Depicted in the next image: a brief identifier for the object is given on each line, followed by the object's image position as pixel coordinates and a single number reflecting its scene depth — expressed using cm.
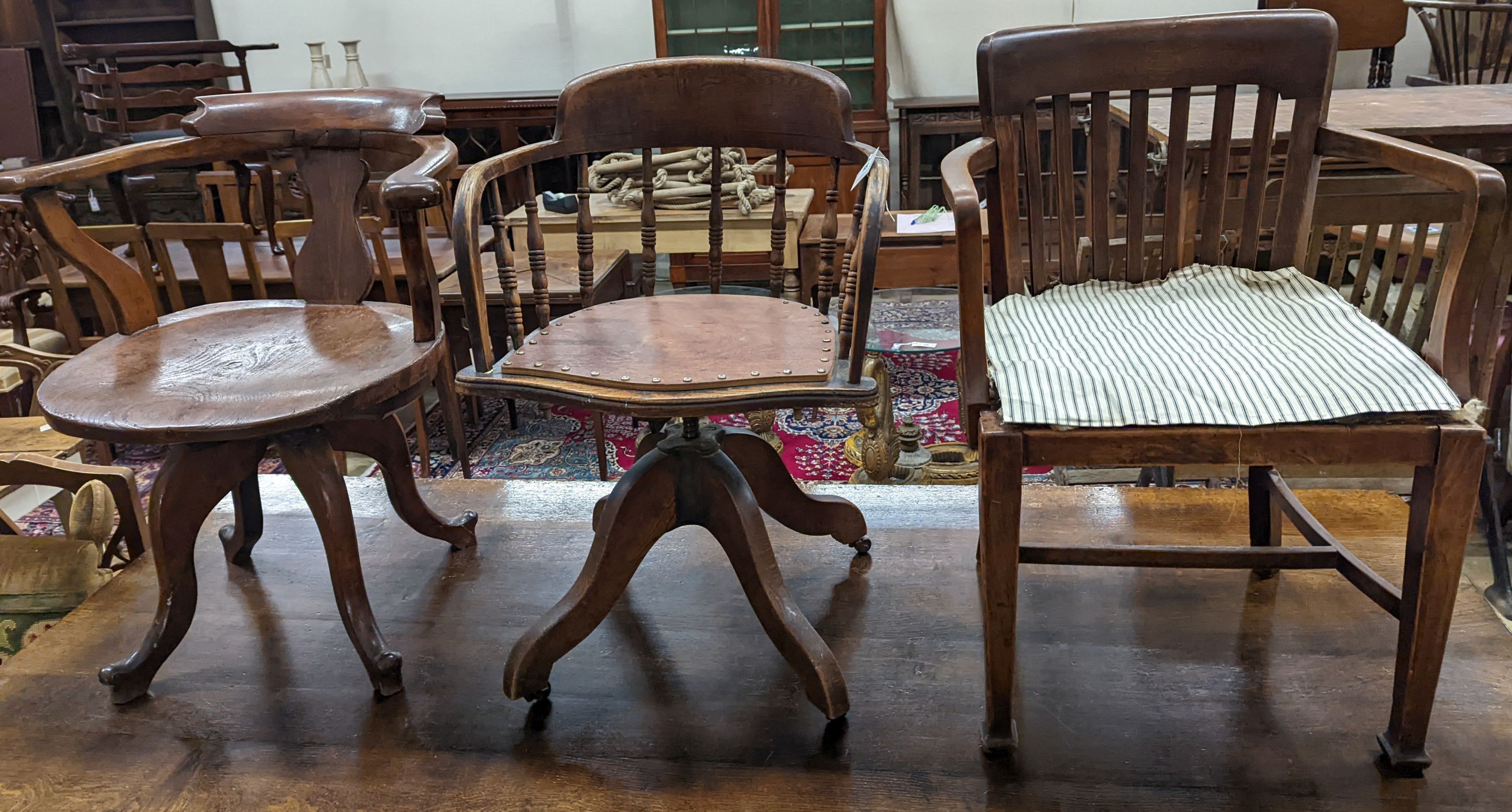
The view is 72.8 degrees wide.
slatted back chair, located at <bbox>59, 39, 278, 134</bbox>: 454
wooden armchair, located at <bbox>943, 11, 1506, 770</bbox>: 116
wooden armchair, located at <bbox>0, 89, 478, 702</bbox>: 132
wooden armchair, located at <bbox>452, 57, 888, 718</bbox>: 127
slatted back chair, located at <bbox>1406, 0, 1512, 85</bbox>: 363
